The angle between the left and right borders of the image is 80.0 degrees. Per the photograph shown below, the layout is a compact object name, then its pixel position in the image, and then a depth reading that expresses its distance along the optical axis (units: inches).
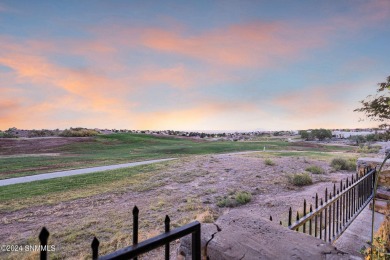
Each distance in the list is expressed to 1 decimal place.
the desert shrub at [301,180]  449.1
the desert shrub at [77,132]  1425.9
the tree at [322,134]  2160.4
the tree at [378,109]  526.0
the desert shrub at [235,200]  319.6
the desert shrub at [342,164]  597.6
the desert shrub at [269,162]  616.4
